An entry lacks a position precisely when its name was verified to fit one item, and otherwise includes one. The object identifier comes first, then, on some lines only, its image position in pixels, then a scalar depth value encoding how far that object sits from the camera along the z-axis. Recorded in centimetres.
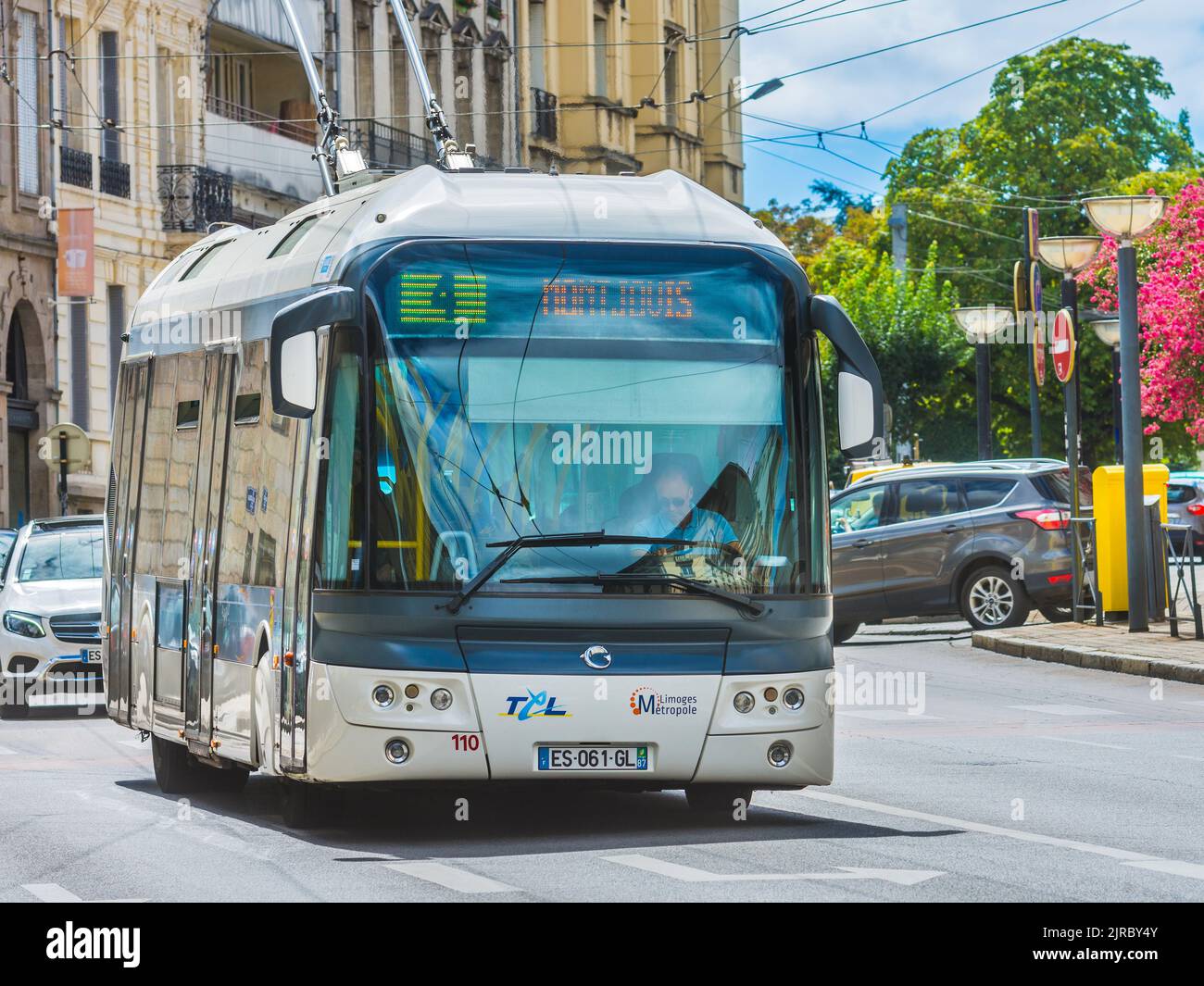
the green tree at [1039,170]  7281
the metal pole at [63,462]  3809
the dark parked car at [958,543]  2806
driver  1198
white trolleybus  1178
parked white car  2298
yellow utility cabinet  2766
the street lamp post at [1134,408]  2653
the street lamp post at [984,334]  3928
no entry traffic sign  2791
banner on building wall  4212
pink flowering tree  4453
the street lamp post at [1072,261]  2800
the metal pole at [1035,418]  4231
